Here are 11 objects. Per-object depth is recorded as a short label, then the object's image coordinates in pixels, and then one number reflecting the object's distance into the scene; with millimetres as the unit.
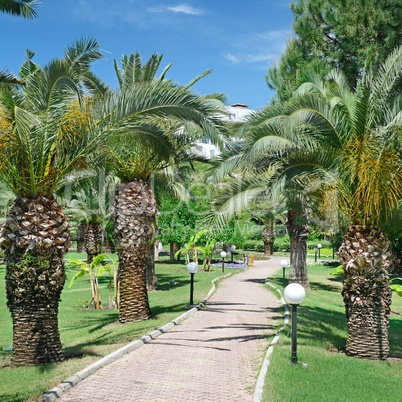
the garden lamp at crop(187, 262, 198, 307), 13625
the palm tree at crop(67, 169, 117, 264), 26828
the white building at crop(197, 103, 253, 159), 67462
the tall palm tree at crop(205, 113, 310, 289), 9422
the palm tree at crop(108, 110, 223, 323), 11570
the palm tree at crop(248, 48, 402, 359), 8305
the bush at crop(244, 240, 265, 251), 50062
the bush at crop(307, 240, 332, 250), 48212
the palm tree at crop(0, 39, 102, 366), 7492
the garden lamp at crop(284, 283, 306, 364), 7469
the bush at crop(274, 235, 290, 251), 48156
